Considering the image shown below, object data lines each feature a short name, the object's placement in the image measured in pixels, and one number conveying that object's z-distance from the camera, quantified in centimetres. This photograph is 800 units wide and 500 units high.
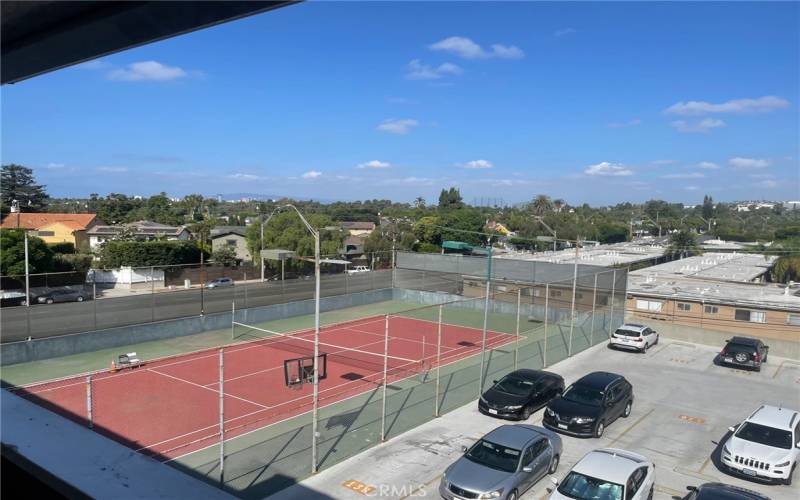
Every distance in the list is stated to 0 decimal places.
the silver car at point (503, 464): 1124
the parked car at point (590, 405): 1520
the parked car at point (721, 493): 987
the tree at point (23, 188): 7706
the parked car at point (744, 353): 2347
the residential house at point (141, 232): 6381
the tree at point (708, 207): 17081
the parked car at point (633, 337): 2602
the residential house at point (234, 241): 6838
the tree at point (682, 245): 6109
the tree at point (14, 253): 3791
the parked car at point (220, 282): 4928
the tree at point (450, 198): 13988
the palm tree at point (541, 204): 12812
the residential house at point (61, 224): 5728
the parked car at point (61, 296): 3438
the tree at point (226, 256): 6093
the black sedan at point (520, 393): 1656
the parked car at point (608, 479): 1046
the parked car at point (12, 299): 3294
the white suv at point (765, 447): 1271
